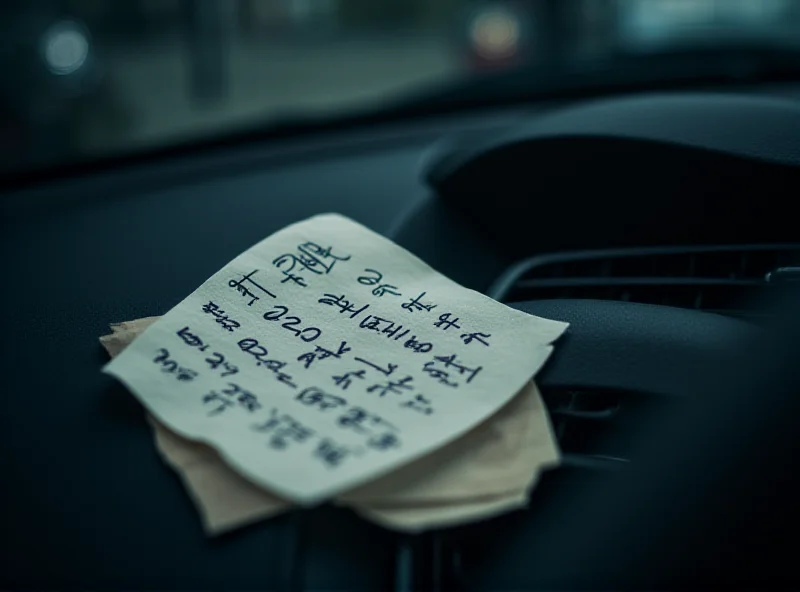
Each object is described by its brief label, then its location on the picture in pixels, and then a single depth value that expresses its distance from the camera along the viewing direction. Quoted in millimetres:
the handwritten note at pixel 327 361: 542
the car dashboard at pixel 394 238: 514
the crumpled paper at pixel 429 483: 509
